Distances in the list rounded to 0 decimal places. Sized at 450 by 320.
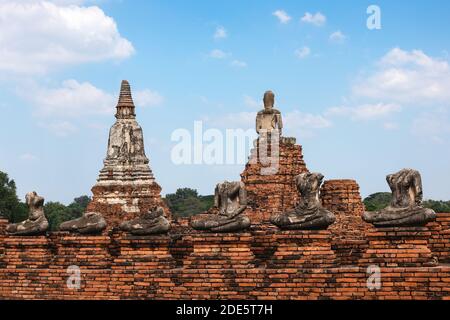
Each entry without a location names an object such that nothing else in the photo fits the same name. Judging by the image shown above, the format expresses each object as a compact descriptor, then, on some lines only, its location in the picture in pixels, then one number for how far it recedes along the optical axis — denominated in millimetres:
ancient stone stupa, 32156
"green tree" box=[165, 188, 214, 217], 75000
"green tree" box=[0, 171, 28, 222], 51375
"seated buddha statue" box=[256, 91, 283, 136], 22688
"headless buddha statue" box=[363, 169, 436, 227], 12352
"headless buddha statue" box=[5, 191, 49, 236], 14992
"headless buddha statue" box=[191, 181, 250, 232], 13352
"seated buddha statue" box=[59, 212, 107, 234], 14516
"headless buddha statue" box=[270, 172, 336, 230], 12938
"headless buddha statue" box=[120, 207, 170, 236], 13938
